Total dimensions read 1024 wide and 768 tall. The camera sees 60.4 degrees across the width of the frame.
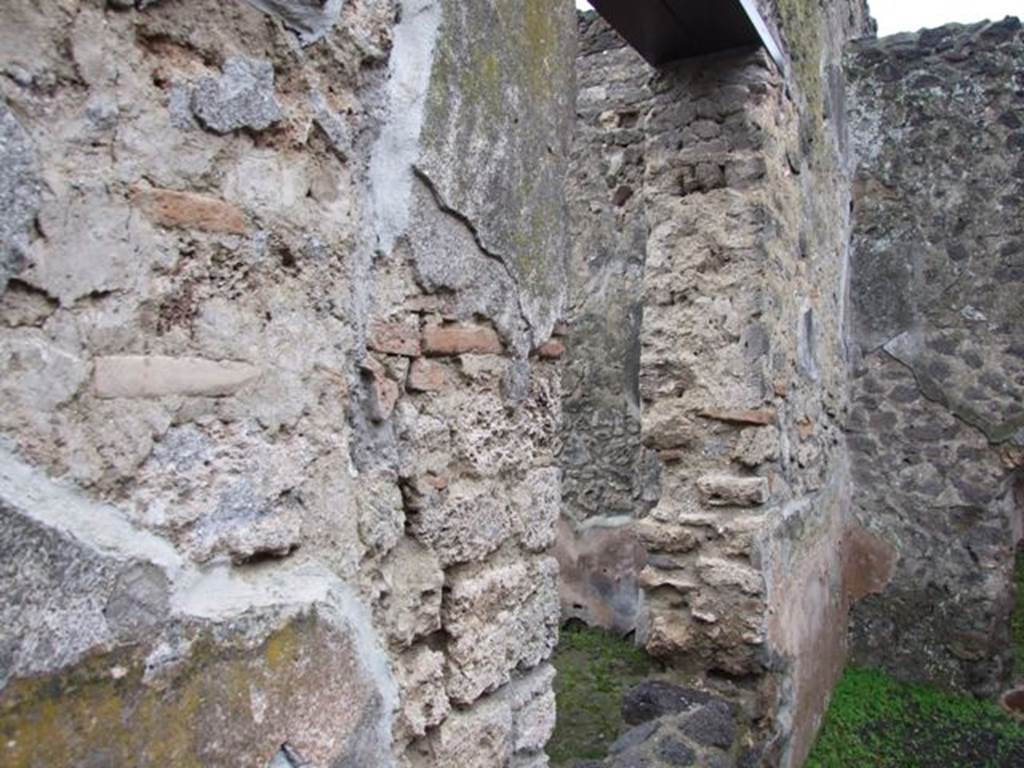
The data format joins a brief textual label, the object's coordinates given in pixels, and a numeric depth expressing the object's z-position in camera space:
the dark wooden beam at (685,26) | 3.06
